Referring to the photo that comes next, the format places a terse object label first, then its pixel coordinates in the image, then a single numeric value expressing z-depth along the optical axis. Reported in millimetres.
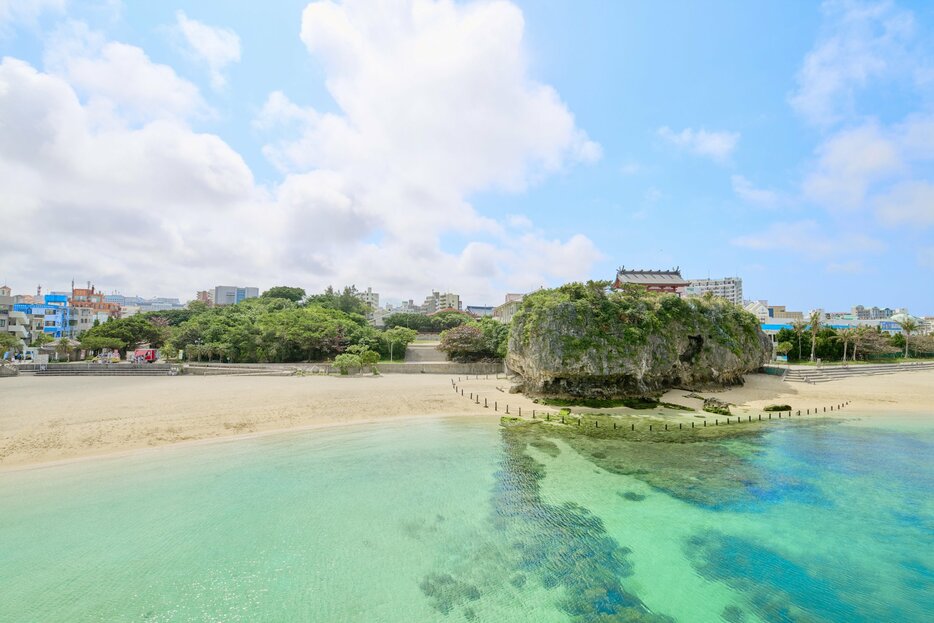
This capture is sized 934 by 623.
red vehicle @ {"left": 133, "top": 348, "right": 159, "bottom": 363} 55166
